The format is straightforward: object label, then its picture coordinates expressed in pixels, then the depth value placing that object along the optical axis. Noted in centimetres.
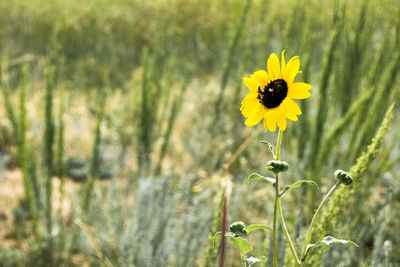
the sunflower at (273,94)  145
